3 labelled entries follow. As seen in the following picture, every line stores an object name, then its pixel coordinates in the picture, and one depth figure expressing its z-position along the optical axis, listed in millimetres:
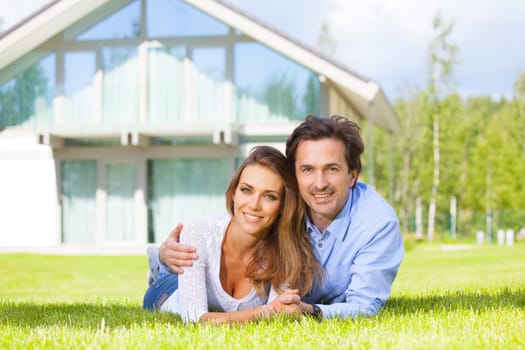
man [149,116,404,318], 4504
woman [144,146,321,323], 4398
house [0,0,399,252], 18000
